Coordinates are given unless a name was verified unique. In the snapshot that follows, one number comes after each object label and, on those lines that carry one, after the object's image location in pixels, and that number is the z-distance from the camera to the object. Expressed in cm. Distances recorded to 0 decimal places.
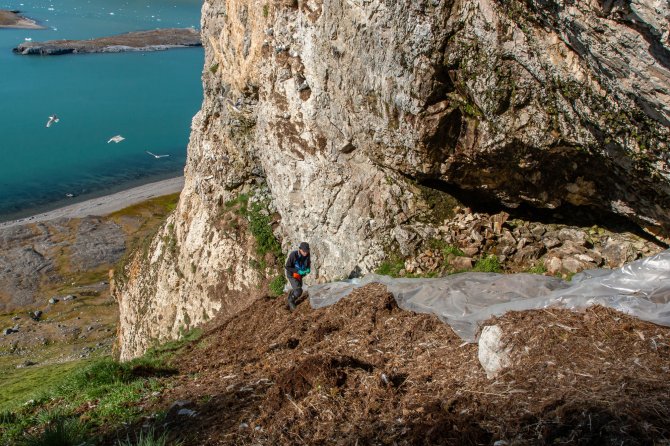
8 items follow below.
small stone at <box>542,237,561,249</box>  1108
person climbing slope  1258
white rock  716
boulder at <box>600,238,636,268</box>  1028
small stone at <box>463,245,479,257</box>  1173
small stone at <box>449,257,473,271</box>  1158
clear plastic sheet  773
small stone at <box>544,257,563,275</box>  1051
